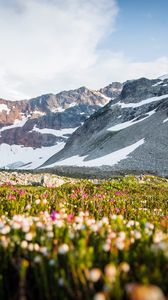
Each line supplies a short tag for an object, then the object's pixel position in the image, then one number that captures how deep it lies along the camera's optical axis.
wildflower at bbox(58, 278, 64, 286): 3.91
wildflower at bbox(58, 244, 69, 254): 4.35
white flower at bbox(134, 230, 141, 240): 5.44
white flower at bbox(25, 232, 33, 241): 5.16
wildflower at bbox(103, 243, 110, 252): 4.56
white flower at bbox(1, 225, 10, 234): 5.34
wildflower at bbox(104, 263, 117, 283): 3.09
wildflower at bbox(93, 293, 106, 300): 2.65
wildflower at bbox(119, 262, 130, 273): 3.70
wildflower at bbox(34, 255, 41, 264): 4.40
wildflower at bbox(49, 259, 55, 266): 4.27
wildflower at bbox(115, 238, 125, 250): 4.59
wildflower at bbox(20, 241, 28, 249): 4.99
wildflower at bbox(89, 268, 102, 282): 3.07
